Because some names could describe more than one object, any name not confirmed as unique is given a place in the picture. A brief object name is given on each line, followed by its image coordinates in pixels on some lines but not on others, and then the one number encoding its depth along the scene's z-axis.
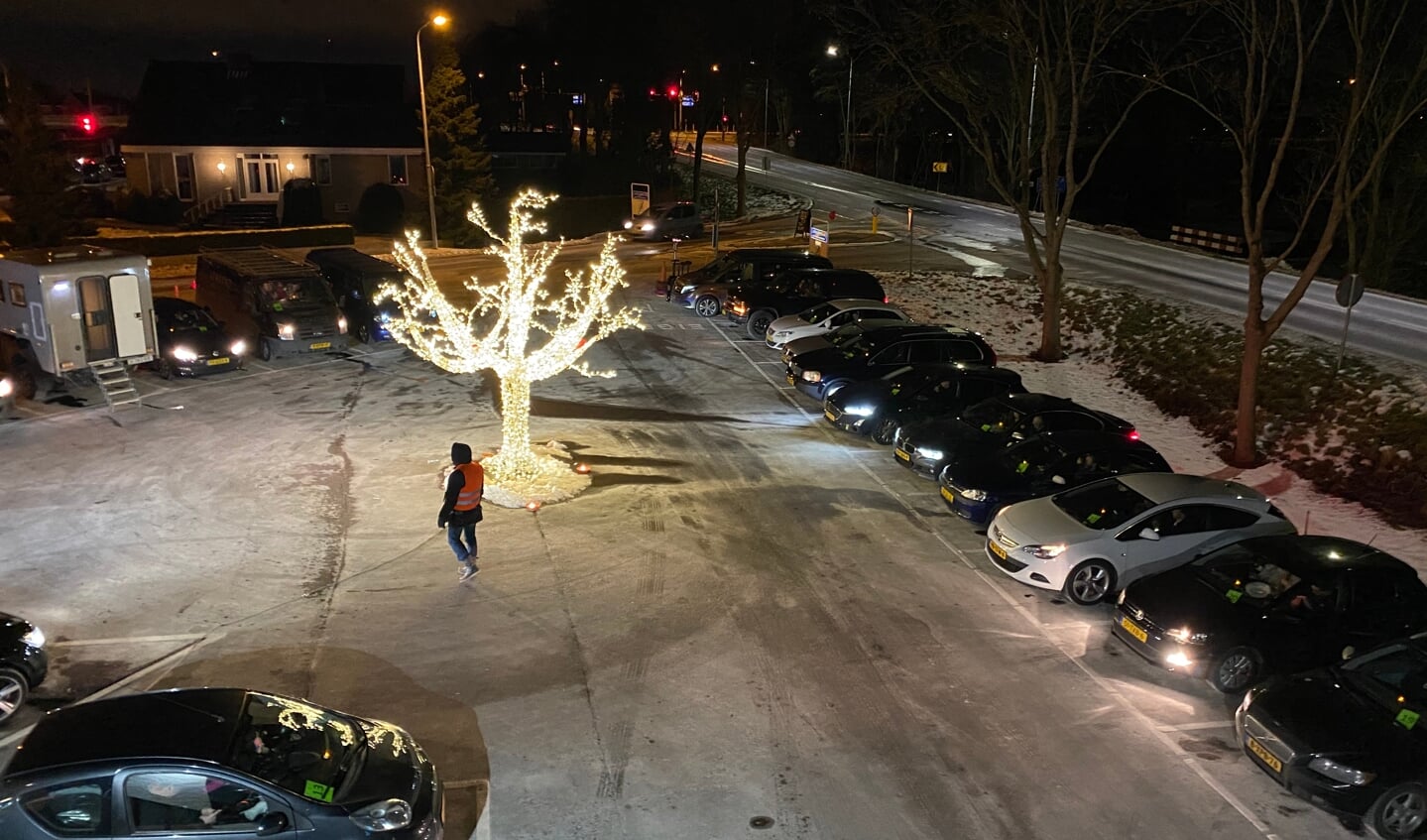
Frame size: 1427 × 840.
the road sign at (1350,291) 16.80
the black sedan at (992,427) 15.75
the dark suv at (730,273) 28.77
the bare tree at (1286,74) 14.96
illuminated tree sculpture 15.08
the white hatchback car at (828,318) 23.17
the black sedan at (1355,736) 7.83
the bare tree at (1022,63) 21.55
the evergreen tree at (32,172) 37.12
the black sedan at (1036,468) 14.17
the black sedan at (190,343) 21.44
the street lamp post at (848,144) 69.01
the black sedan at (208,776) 6.04
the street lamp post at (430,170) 39.47
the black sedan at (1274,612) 9.98
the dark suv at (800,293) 26.27
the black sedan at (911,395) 17.62
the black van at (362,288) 25.22
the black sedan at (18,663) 9.02
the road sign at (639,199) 44.44
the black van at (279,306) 23.19
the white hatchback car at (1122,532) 12.01
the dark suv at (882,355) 19.55
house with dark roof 49.75
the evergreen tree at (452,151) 47.34
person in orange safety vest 11.73
